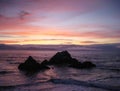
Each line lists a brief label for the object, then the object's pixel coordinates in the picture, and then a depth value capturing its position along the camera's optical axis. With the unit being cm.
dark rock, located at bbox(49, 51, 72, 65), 6481
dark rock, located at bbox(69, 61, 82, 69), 5298
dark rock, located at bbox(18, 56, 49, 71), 4741
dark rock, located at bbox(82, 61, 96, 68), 5316
